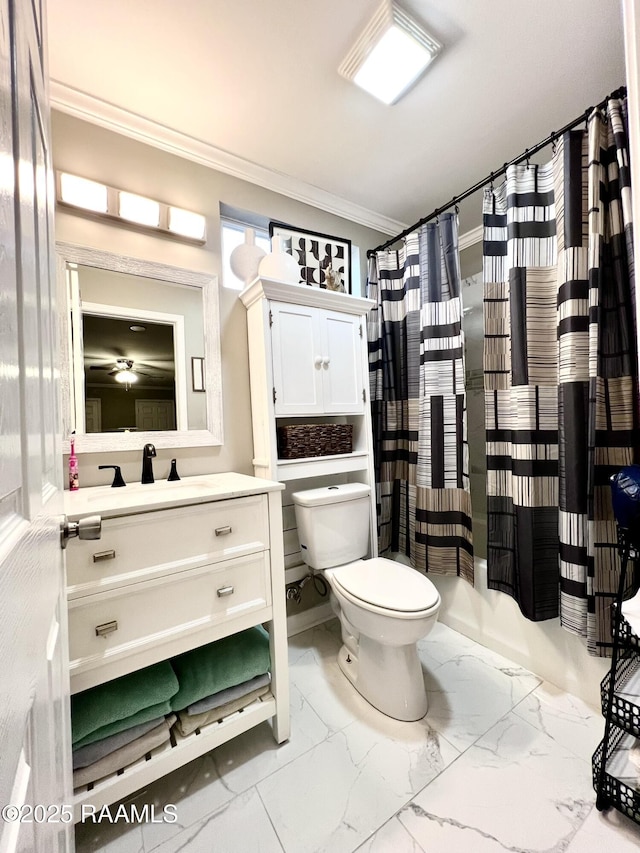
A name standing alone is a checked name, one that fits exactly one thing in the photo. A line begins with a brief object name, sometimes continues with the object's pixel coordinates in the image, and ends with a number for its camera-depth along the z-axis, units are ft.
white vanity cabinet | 3.16
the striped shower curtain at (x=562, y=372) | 4.15
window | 5.89
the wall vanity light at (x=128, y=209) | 4.50
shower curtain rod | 4.18
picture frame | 6.44
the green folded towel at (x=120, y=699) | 3.21
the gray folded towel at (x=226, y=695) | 3.76
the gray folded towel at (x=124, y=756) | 3.15
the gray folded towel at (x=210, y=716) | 3.67
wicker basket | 5.68
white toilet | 4.23
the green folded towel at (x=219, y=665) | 3.77
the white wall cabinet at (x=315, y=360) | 5.63
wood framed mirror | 4.63
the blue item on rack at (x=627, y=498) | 3.31
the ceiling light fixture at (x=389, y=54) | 3.72
